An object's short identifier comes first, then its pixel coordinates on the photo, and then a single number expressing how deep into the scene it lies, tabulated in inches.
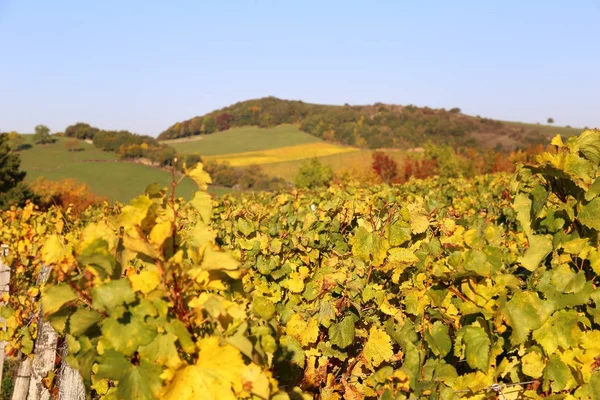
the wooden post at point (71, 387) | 104.7
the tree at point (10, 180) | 1039.0
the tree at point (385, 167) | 1518.2
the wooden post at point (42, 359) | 131.1
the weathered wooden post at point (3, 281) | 207.0
